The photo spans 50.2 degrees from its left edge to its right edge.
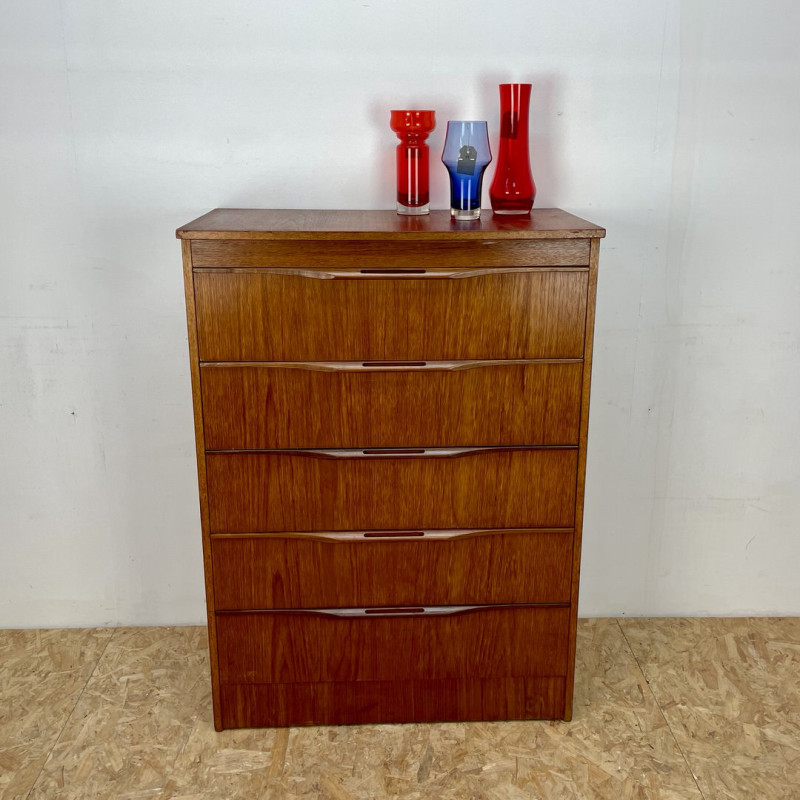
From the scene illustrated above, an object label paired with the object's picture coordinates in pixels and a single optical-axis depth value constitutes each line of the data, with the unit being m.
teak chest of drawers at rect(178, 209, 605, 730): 1.82
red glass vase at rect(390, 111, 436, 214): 2.04
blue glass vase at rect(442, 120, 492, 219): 2.00
